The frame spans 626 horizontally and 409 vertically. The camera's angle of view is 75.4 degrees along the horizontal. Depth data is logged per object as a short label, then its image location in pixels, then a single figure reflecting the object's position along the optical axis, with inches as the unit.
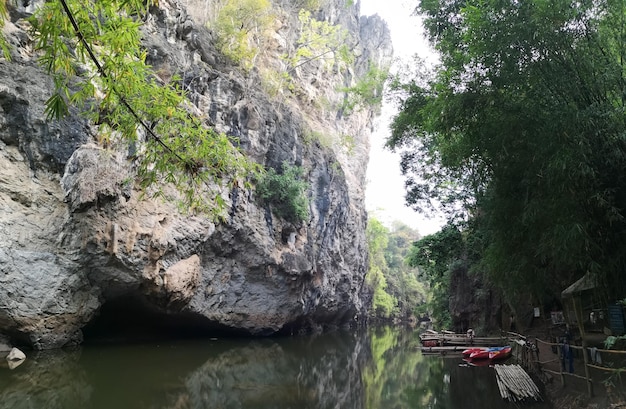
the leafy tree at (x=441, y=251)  659.2
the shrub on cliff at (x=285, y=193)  685.9
